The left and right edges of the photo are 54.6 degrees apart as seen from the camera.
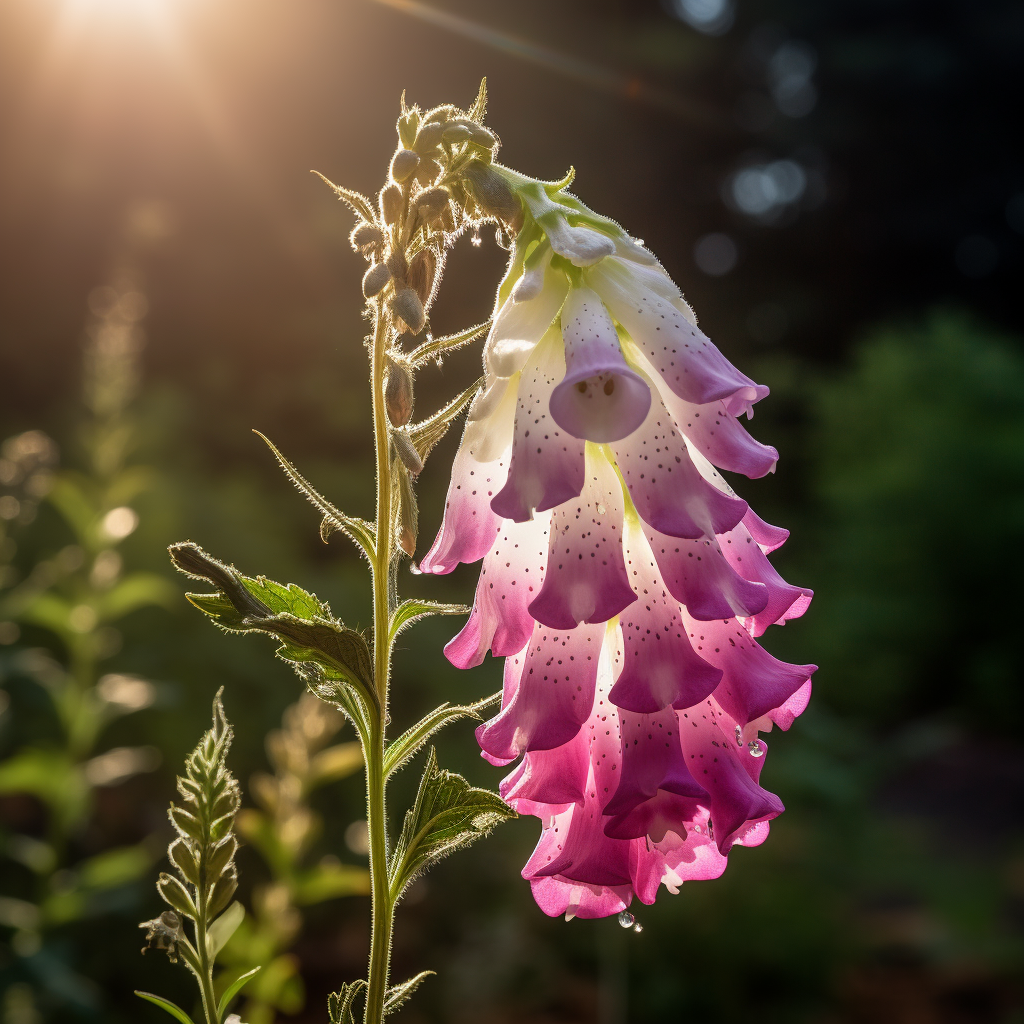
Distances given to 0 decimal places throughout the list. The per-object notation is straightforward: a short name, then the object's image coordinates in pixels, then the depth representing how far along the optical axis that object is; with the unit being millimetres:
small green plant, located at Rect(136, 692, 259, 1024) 612
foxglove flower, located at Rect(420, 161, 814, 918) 569
